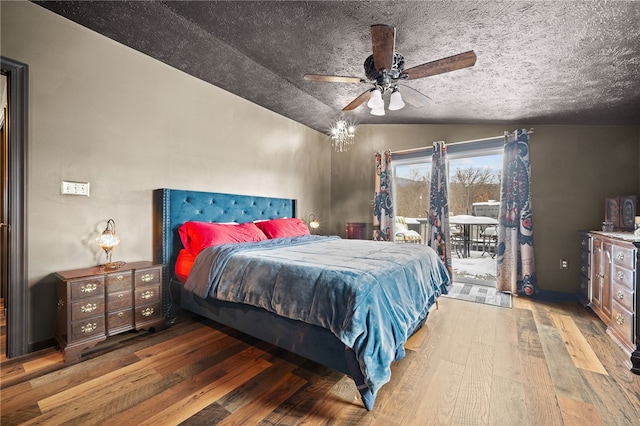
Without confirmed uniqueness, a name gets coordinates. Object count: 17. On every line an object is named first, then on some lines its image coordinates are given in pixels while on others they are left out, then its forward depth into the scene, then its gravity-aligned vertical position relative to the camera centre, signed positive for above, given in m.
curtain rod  4.14 +1.04
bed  1.61 -0.57
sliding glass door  4.38 +0.22
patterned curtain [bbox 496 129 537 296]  3.77 -0.16
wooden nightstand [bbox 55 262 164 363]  2.09 -0.76
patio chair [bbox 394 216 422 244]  4.94 -0.42
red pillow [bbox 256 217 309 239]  3.74 -0.24
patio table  4.62 -0.18
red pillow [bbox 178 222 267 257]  2.88 -0.27
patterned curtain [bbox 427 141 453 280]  4.31 +0.10
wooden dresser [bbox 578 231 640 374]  2.13 -0.67
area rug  3.56 -1.13
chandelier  4.73 +1.39
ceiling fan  1.88 +1.09
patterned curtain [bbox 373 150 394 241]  4.84 +0.19
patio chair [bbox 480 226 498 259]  4.98 -0.50
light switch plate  2.36 +0.19
